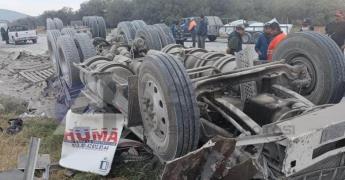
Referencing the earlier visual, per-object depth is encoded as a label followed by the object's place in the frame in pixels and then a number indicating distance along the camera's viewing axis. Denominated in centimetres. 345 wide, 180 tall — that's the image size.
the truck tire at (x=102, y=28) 1020
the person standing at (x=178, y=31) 1653
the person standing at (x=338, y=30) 659
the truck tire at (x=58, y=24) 1029
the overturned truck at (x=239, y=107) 244
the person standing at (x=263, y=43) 601
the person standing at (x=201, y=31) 1365
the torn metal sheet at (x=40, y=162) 383
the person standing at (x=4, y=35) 2788
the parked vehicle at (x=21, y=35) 2658
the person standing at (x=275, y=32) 565
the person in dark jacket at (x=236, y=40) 740
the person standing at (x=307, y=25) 821
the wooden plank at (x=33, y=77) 917
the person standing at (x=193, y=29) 1470
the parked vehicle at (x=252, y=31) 1841
